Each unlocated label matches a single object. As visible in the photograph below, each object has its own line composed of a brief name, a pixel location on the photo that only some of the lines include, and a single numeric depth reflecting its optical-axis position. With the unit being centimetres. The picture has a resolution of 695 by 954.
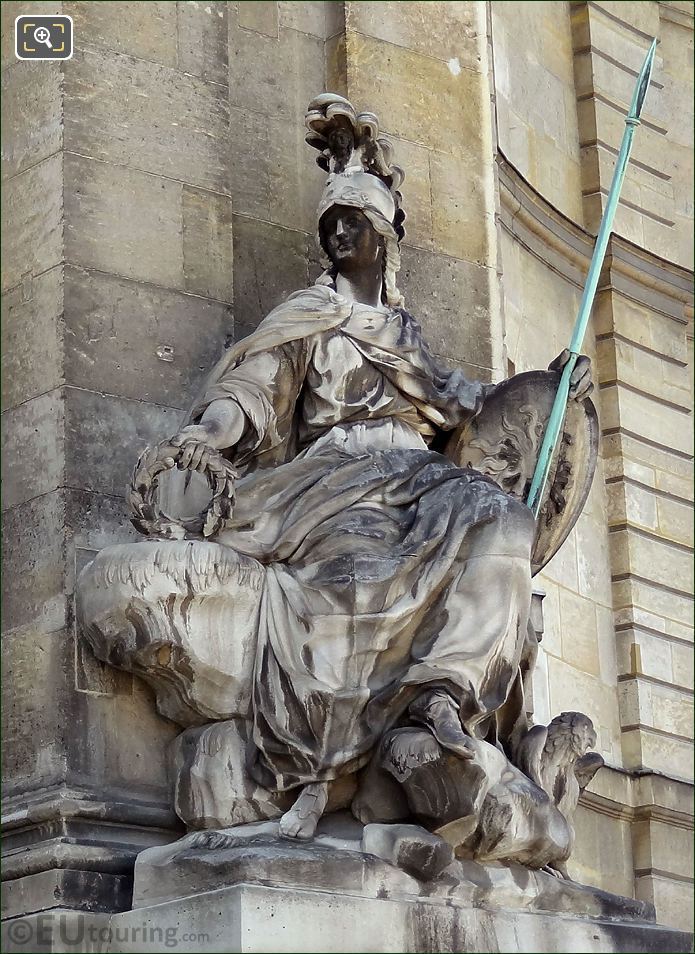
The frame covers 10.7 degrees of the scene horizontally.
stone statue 1250
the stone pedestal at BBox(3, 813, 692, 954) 1149
